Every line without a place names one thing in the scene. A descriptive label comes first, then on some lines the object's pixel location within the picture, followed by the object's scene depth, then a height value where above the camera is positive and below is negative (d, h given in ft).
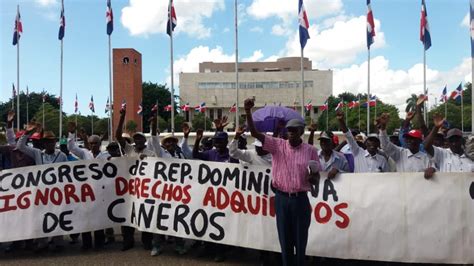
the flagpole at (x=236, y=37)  75.89 +15.30
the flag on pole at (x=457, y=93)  101.14 +7.12
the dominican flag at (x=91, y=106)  151.33 +6.68
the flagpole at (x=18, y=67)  90.43 +12.10
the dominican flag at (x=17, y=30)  81.06 +17.88
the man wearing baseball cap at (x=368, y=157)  18.37 -1.36
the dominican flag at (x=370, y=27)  62.57 +14.25
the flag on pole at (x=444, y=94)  127.07 +8.58
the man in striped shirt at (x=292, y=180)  14.14 -1.77
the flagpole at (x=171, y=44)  64.93 +12.85
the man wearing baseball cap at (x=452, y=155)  17.16 -1.21
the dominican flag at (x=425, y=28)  61.62 +13.58
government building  304.50 +25.54
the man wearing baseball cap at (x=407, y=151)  17.48 -1.07
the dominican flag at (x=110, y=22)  70.44 +16.46
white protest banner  16.05 -3.32
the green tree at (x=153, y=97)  264.93 +17.05
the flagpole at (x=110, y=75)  83.12 +9.75
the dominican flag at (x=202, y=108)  140.53 +5.51
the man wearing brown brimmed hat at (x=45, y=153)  20.52 -1.27
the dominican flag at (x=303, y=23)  53.16 +12.21
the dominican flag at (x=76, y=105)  157.92 +7.20
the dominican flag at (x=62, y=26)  76.18 +17.36
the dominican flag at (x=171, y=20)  64.61 +15.62
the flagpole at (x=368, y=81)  81.53 +8.21
